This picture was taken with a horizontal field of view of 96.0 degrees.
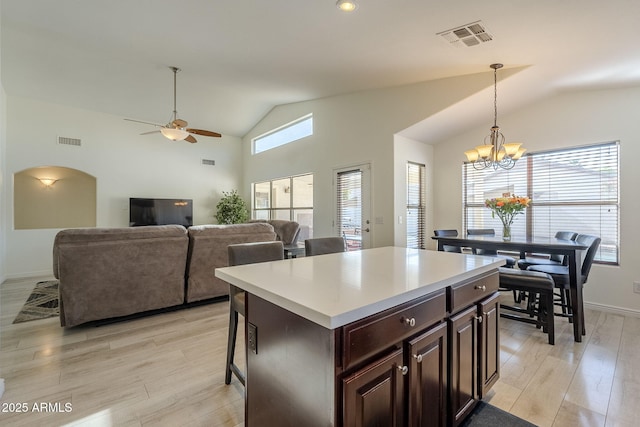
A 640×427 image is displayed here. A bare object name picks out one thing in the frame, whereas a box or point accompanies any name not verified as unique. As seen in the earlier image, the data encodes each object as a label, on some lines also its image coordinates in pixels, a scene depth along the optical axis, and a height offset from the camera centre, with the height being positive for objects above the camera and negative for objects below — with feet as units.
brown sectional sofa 9.55 -2.00
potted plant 25.46 +0.22
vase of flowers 10.84 +0.19
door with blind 16.28 +0.36
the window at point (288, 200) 20.85 +0.95
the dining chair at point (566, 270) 9.66 -2.20
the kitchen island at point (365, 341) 3.19 -1.76
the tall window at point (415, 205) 15.97 +0.37
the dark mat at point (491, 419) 5.62 -4.15
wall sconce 20.39 +2.29
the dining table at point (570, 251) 9.16 -1.37
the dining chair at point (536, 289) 8.98 -2.54
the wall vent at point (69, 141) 19.21 +4.90
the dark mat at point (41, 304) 11.18 -3.99
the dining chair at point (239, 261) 6.53 -1.13
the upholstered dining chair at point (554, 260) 11.88 -2.16
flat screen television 21.63 +0.11
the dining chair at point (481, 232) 13.70 -1.00
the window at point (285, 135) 20.79 +6.25
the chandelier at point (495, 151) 10.99 +2.38
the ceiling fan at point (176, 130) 15.67 +4.56
